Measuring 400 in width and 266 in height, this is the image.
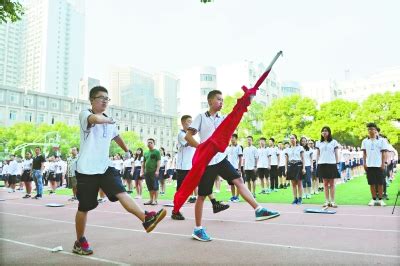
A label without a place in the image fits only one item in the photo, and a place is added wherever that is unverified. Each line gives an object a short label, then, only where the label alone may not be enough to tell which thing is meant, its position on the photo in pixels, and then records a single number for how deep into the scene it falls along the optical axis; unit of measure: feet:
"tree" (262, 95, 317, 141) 152.15
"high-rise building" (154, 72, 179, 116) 557.33
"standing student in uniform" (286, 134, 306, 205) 34.37
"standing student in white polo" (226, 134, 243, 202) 43.78
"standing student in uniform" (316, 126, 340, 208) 30.58
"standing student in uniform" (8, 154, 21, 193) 69.87
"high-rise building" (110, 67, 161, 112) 497.46
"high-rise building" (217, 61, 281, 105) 219.82
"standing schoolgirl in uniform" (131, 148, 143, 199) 49.16
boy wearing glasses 15.06
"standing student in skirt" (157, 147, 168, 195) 55.22
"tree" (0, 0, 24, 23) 28.30
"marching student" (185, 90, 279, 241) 17.47
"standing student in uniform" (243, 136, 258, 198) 44.32
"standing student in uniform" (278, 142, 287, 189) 52.53
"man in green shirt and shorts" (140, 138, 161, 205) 37.04
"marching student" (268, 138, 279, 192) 52.01
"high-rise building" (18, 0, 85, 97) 402.11
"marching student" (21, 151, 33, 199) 53.47
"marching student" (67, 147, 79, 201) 40.99
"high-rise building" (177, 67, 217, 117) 227.61
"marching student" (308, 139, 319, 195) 46.70
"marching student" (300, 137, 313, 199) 40.57
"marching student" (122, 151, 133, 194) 57.98
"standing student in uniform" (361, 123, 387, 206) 32.07
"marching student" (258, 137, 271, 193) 50.11
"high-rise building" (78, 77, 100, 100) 388.57
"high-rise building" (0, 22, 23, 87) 340.39
